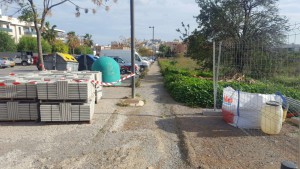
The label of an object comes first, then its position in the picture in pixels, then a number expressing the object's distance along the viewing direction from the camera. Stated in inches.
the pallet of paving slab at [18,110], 269.3
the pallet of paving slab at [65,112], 261.7
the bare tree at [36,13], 605.0
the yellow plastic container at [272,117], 229.9
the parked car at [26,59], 1577.3
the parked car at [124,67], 938.7
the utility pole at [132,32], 390.6
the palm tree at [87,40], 3686.0
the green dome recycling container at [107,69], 510.6
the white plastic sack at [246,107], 250.7
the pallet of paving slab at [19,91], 268.4
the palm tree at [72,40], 2974.4
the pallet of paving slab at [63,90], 262.8
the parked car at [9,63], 1309.1
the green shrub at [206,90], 332.2
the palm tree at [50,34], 2549.2
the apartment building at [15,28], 2765.7
